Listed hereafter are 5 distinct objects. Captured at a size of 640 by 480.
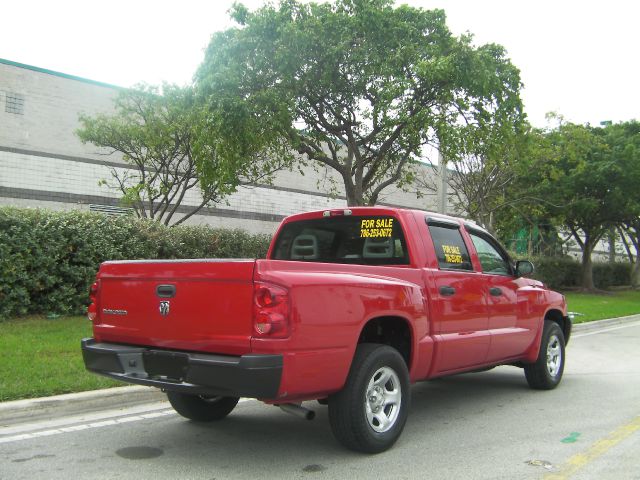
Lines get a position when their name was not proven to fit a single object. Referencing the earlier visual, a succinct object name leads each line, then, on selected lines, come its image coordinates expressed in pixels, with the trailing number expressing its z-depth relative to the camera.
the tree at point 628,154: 24.66
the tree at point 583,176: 23.03
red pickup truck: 4.04
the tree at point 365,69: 12.98
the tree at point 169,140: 13.79
